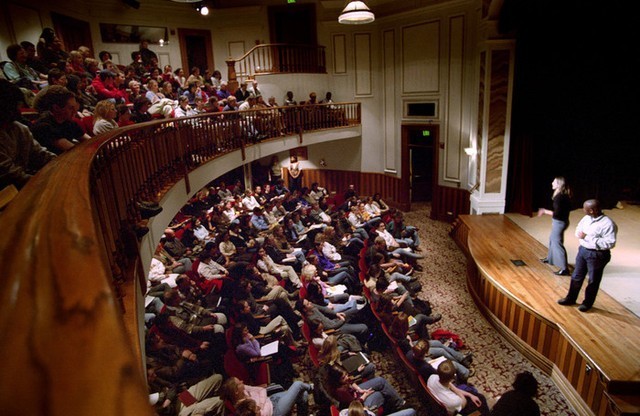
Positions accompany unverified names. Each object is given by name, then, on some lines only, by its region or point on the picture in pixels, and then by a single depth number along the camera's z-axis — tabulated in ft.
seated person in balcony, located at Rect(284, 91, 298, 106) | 39.25
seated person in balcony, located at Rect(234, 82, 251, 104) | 32.40
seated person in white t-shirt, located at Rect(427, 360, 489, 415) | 12.83
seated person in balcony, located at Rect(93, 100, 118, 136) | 11.29
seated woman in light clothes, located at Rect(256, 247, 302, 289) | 21.68
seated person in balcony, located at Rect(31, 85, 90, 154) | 8.52
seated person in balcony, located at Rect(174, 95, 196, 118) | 21.38
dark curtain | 21.21
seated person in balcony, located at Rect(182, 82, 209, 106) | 27.89
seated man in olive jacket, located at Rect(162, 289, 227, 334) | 15.10
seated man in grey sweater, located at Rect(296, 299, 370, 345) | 16.72
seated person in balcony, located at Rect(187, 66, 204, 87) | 29.66
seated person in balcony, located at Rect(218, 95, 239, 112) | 25.31
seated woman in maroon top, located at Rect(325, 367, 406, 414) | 12.72
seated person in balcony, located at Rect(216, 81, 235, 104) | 31.25
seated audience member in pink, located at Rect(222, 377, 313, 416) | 11.14
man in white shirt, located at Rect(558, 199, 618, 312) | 14.49
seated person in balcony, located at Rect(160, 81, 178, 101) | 25.11
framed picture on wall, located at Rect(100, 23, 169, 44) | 35.55
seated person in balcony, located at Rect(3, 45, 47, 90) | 16.24
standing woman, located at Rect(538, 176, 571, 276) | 17.94
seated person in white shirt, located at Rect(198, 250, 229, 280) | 20.77
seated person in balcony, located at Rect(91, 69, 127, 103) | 19.70
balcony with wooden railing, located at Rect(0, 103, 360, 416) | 1.05
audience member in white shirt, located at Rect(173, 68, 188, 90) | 32.72
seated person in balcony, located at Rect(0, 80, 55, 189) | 6.41
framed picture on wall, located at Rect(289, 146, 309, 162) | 47.60
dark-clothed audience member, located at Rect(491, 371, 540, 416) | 11.16
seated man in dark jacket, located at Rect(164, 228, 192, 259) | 22.95
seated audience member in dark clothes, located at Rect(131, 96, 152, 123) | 15.89
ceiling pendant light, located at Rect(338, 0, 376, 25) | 22.79
